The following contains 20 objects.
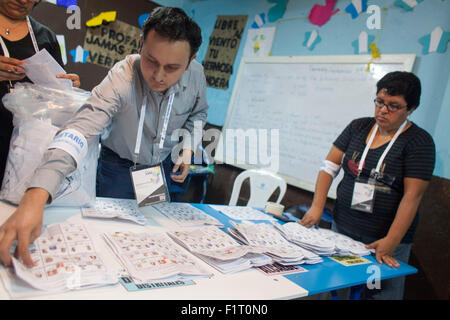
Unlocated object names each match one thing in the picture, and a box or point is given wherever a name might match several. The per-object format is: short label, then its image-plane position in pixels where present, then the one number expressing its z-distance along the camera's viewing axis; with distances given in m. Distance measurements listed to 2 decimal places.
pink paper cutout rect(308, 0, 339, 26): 2.72
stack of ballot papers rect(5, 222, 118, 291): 0.69
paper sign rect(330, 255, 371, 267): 1.34
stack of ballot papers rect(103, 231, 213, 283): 0.84
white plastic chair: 2.68
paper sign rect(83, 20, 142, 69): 3.33
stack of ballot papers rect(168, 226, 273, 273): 1.01
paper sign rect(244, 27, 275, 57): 3.19
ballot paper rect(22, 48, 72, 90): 1.11
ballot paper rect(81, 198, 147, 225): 1.15
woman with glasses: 1.52
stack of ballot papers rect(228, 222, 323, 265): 1.16
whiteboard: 2.51
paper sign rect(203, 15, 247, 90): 3.49
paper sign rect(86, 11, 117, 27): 3.28
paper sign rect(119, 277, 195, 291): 0.77
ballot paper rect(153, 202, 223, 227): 1.34
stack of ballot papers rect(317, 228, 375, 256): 1.43
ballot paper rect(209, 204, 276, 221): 1.67
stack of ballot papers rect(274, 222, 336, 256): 1.35
